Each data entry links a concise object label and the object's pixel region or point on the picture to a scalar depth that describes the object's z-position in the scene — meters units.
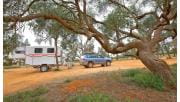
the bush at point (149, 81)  3.36
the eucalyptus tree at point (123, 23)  3.02
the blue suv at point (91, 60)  8.59
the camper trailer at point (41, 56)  7.85
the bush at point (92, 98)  2.80
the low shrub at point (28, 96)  3.17
